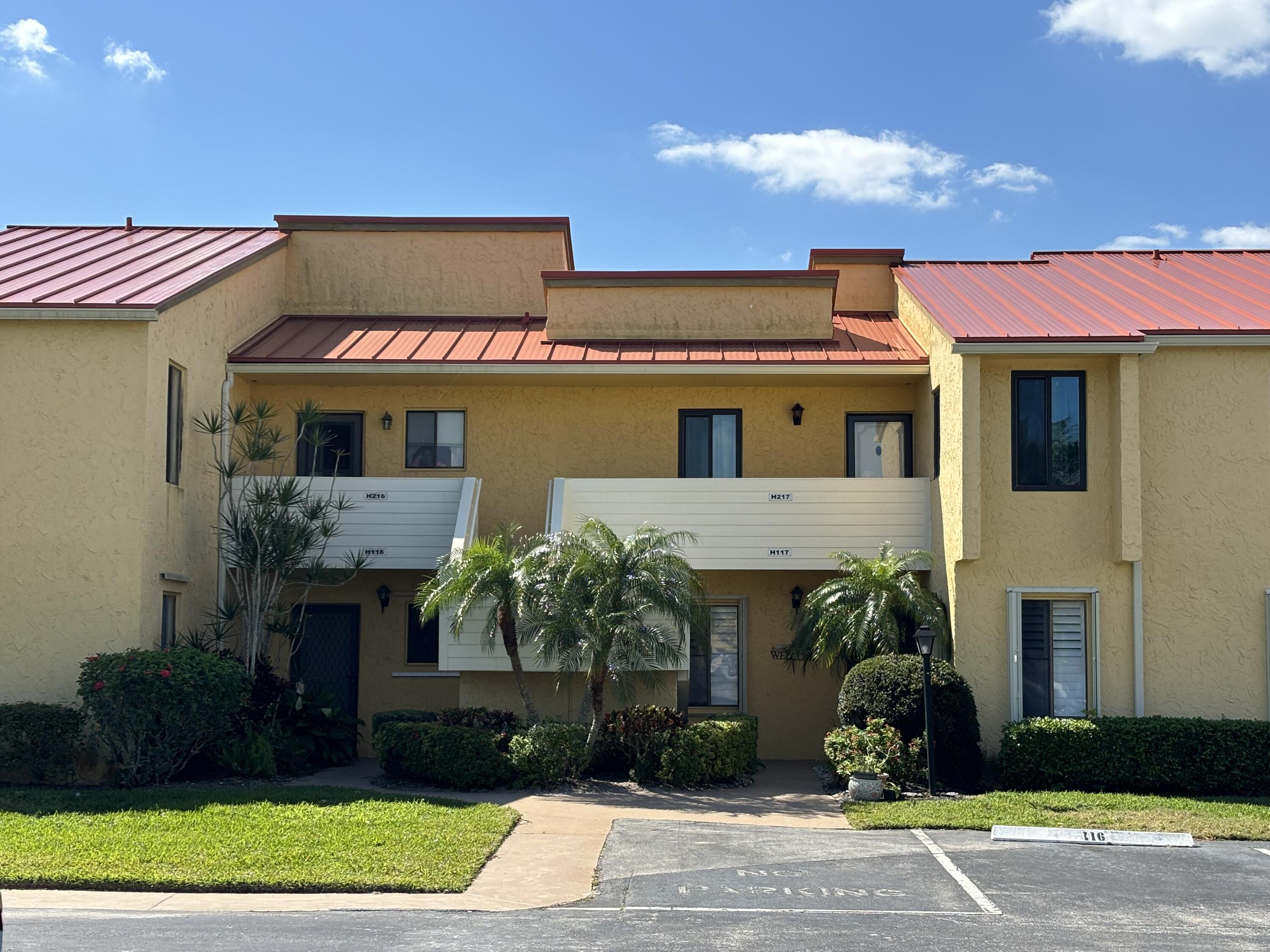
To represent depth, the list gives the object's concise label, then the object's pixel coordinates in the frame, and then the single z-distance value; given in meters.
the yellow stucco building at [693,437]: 15.88
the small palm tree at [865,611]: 16.53
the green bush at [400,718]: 16.53
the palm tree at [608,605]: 15.52
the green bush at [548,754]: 15.20
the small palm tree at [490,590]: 15.85
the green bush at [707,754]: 15.48
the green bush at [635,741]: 15.68
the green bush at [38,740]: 14.70
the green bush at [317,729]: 16.95
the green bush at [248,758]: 15.49
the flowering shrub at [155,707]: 14.56
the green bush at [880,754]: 15.05
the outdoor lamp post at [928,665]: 14.63
